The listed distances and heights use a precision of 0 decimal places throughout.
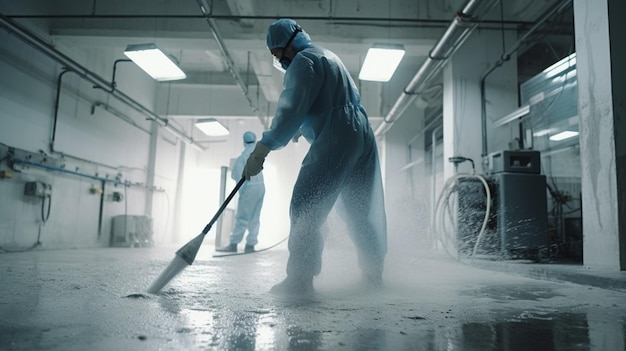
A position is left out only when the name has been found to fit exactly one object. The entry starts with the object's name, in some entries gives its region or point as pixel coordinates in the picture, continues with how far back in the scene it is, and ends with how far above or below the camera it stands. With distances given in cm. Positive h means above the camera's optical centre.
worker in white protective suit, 442 +17
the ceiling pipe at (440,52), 321 +179
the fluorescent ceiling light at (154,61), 407 +175
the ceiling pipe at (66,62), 359 +170
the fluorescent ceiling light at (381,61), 401 +181
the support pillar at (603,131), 212 +58
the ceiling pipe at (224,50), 363 +199
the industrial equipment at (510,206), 318 +21
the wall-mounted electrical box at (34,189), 416 +28
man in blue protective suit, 148 +27
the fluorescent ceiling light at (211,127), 662 +165
